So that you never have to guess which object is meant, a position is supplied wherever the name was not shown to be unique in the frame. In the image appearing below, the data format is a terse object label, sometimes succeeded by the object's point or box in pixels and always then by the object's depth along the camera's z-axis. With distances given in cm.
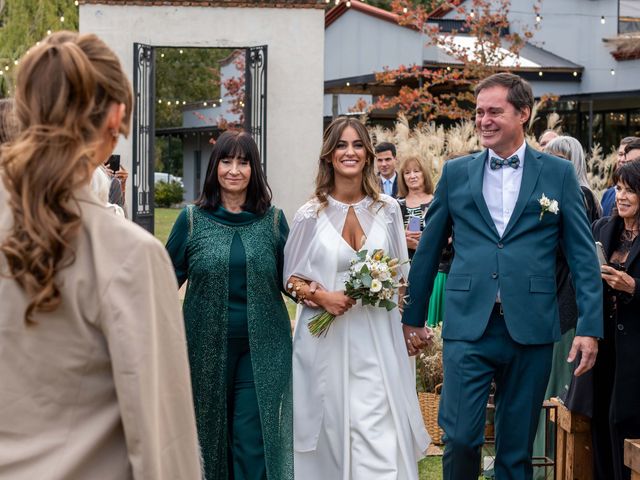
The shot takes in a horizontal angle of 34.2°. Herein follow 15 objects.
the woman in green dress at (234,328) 597
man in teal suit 551
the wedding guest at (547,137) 1034
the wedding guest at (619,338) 599
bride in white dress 610
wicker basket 850
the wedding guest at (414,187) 1027
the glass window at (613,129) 2801
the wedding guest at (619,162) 873
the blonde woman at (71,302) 241
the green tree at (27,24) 3045
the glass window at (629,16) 2750
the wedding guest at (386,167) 1204
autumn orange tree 2016
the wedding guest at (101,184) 469
